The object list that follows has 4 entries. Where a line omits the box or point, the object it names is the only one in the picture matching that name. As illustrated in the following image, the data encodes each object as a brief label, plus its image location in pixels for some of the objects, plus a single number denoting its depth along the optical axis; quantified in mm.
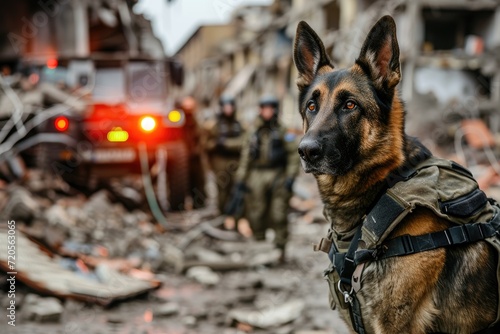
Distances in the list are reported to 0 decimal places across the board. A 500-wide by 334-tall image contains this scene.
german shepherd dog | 1947
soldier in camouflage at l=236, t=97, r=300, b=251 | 6754
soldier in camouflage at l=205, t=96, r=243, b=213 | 8617
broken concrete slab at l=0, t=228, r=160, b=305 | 4363
